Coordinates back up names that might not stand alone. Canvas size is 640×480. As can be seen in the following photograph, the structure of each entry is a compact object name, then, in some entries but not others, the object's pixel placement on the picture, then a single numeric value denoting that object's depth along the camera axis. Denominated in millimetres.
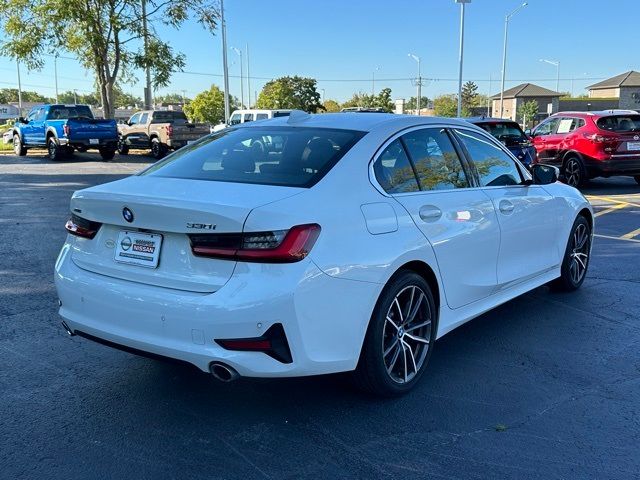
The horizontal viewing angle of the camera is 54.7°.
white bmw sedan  3043
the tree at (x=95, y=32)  24078
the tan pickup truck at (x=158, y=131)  22344
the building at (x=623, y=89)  93188
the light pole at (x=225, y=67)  34125
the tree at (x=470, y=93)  134625
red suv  13789
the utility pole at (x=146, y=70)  26078
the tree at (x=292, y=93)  79188
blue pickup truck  21031
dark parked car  13047
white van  22484
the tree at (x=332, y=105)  97250
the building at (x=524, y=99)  97875
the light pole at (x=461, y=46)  33594
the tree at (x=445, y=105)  95462
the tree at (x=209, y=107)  87500
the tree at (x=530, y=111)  90188
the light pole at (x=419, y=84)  68062
